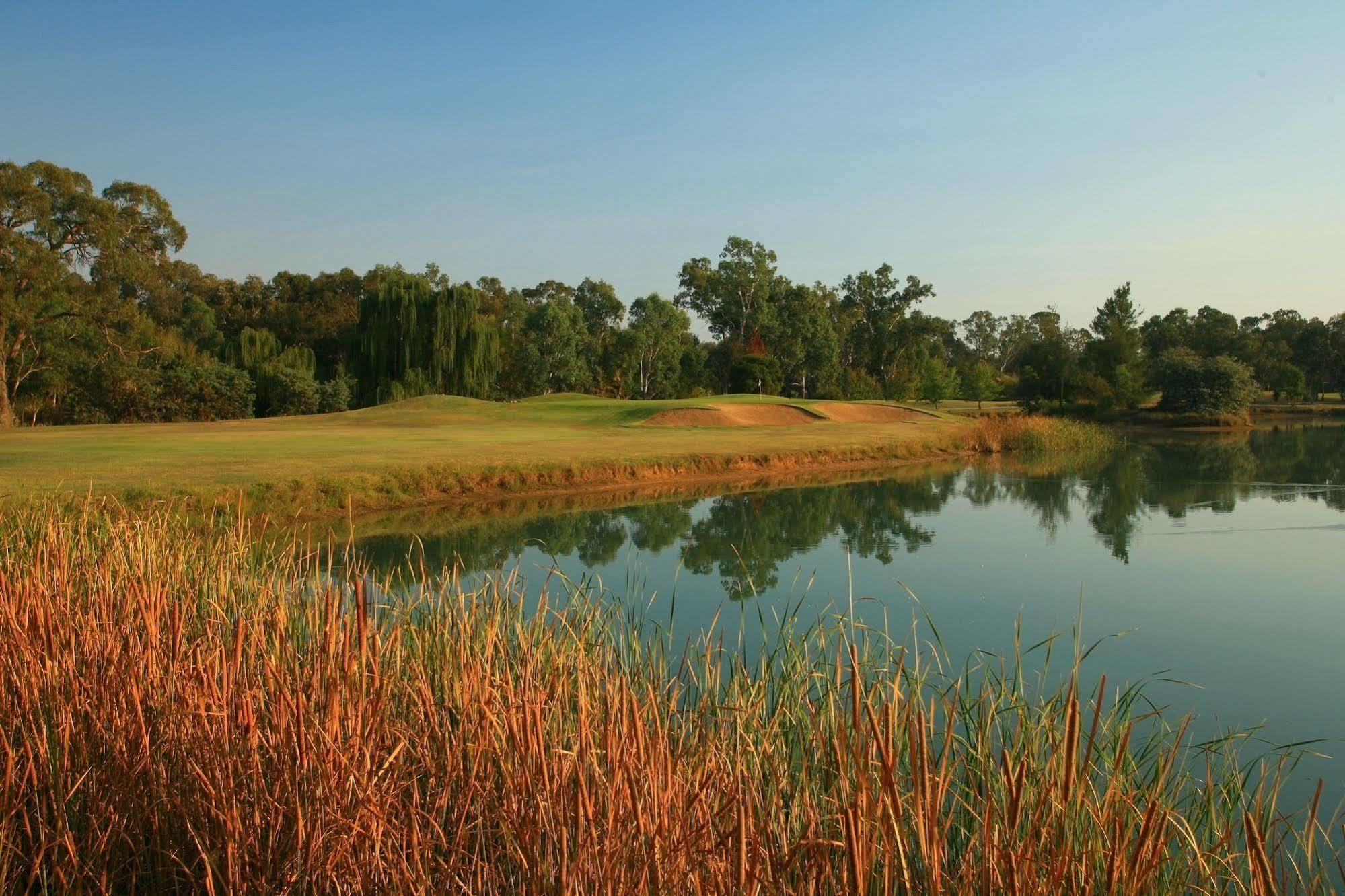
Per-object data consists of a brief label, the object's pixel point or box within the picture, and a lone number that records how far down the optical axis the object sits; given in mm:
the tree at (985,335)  98562
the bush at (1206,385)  45188
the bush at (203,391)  40094
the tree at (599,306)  67688
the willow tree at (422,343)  44812
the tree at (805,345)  62156
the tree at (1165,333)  63000
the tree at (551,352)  54125
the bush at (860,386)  59469
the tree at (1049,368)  53219
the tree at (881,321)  67562
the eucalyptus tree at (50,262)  33562
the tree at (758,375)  56219
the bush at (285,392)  43344
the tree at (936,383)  58406
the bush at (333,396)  44188
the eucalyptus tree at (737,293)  66562
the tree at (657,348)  58625
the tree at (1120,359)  49656
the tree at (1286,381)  56500
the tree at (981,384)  60062
